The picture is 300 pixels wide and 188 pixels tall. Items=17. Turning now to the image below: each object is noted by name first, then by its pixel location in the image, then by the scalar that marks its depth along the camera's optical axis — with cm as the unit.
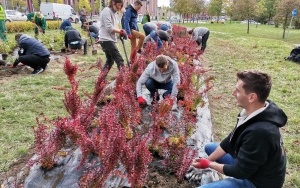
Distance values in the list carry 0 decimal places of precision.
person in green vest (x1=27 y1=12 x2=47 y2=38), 1058
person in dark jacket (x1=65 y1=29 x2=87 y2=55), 776
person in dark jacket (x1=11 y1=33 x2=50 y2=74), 526
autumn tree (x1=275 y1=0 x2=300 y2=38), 1702
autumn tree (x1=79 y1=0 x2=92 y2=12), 4654
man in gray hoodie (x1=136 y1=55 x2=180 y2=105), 319
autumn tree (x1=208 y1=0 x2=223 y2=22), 3409
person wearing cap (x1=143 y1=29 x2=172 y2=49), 596
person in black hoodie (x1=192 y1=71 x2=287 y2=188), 151
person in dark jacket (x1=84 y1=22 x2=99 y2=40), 980
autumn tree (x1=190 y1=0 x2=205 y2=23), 3450
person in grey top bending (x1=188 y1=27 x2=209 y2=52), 792
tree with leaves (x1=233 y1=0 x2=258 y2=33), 2090
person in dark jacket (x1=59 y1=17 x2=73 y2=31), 975
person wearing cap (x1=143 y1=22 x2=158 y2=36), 715
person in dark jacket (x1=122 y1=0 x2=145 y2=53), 527
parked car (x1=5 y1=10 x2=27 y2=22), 2380
